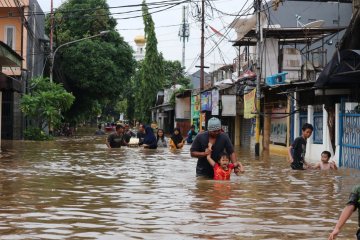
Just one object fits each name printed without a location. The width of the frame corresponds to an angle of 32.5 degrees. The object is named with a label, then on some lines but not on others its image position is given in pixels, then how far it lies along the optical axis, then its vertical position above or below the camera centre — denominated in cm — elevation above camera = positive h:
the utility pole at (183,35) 6816 +1139
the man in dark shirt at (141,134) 2866 -14
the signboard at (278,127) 2924 +26
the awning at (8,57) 2423 +322
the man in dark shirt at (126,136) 2845 -21
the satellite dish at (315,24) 3001 +529
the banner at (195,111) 4825 +173
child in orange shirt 1242 -70
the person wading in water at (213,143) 1217 -22
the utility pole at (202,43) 3866 +582
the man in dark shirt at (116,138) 2646 -29
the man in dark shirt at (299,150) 1472 -46
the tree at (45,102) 3819 +186
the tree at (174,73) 8431 +838
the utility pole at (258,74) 2593 +246
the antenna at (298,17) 4102 +798
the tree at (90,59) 5066 +609
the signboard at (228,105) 3700 +162
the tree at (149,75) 7031 +669
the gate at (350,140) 1853 -24
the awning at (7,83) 2750 +218
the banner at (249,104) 2980 +143
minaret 12512 +1876
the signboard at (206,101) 4189 +215
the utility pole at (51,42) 4196 +613
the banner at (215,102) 3881 +188
